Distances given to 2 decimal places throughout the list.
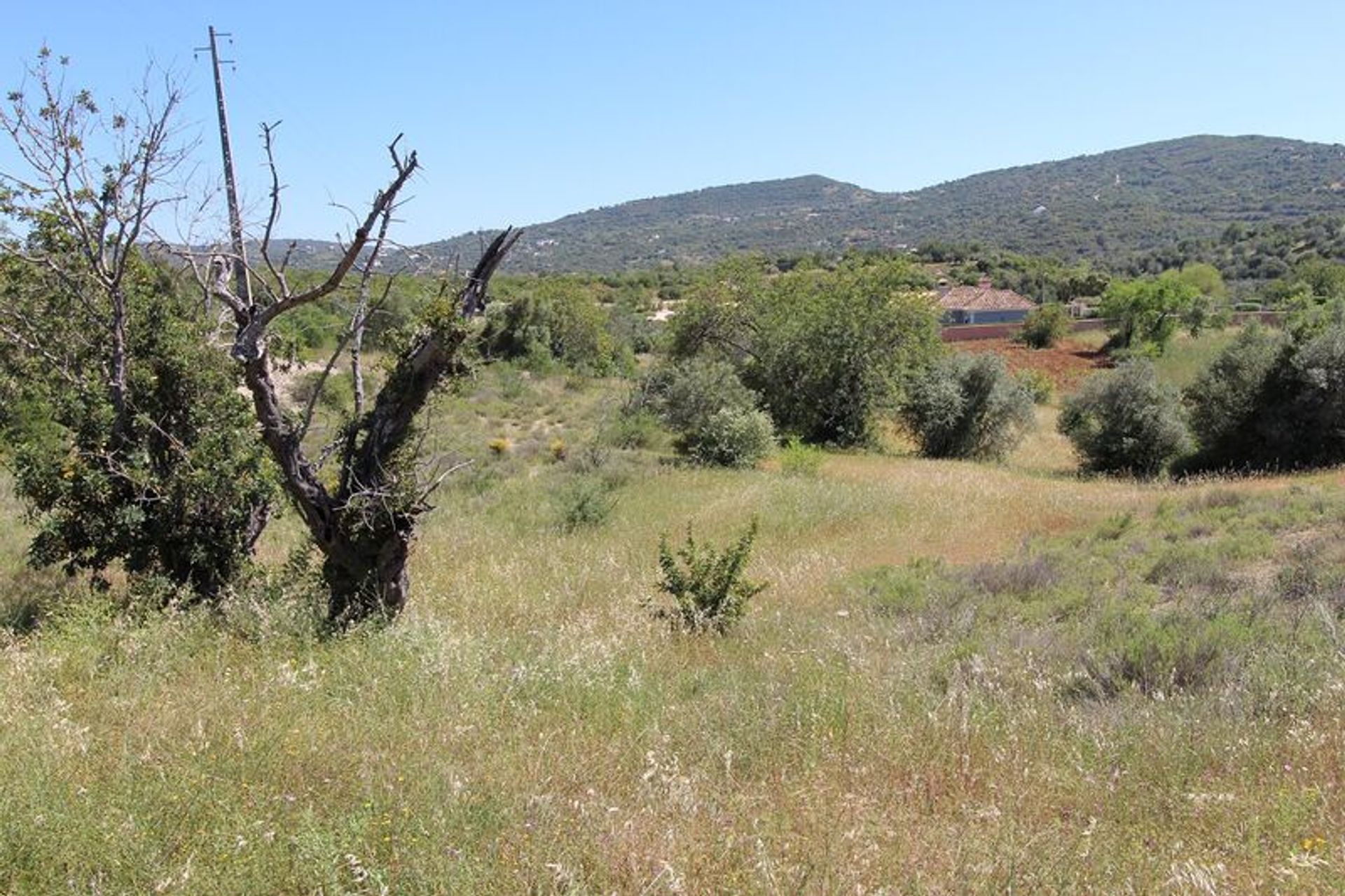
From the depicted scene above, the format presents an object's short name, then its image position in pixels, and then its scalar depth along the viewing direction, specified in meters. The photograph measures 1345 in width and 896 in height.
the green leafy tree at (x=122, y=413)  6.50
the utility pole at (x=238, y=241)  6.32
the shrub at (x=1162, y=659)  4.95
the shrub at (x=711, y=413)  20.70
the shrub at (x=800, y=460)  19.69
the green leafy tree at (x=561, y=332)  44.12
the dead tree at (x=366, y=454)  6.18
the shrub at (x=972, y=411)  26.44
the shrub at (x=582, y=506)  13.25
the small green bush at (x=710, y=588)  7.29
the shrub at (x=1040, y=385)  33.97
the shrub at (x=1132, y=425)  23.03
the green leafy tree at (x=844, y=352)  27.28
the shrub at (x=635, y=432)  23.17
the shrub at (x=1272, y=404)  21.11
